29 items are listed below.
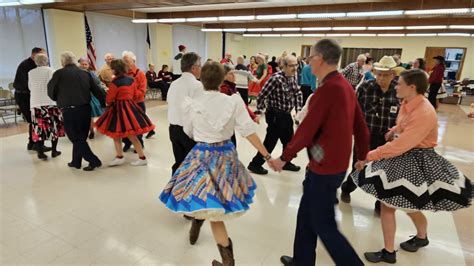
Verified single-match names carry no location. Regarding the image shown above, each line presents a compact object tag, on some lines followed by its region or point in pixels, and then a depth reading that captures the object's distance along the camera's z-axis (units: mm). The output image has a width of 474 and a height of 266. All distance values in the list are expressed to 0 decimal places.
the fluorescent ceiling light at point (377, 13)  6387
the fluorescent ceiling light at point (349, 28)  10455
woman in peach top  1935
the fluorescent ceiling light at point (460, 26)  9067
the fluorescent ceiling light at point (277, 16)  7294
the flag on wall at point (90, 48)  8749
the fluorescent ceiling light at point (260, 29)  12828
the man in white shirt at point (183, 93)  2648
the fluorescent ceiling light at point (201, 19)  8641
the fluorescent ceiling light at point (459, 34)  11816
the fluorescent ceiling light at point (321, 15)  6721
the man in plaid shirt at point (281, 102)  3551
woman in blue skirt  1862
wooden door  13945
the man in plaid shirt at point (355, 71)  5824
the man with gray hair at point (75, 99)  3535
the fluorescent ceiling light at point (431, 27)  9317
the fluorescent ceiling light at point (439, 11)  5707
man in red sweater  1591
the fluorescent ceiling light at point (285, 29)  11850
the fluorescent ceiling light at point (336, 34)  13678
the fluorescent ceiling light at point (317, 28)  10833
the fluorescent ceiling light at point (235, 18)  8620
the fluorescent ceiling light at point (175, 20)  8793
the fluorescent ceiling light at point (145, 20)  8955
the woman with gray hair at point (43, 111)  3865
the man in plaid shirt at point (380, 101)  2617
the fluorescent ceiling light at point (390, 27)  10089
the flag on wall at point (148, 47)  10820
